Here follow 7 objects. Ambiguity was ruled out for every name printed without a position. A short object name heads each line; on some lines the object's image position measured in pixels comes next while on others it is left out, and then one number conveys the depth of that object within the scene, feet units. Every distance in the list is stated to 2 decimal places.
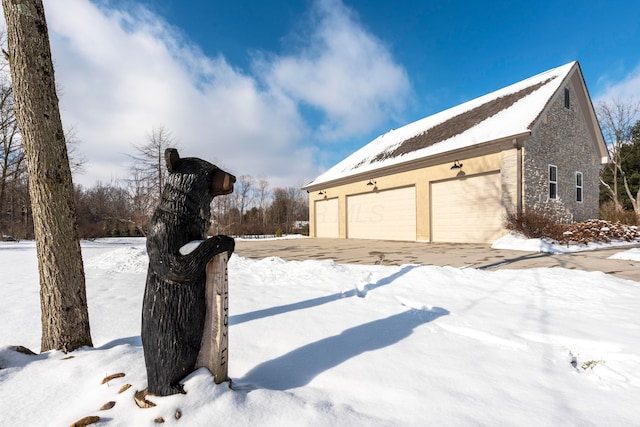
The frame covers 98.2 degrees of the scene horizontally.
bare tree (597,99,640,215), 75.15
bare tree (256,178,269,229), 105.69
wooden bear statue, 5.05
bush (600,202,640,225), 41.60
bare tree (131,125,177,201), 60.54
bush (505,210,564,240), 30.58
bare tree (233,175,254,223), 116.06
